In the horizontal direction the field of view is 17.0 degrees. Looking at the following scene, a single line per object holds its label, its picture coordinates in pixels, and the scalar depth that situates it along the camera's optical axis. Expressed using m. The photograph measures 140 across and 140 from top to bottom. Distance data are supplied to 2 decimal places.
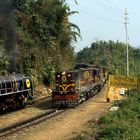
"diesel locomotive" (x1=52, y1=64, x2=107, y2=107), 31.72
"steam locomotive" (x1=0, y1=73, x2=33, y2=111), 27.67
